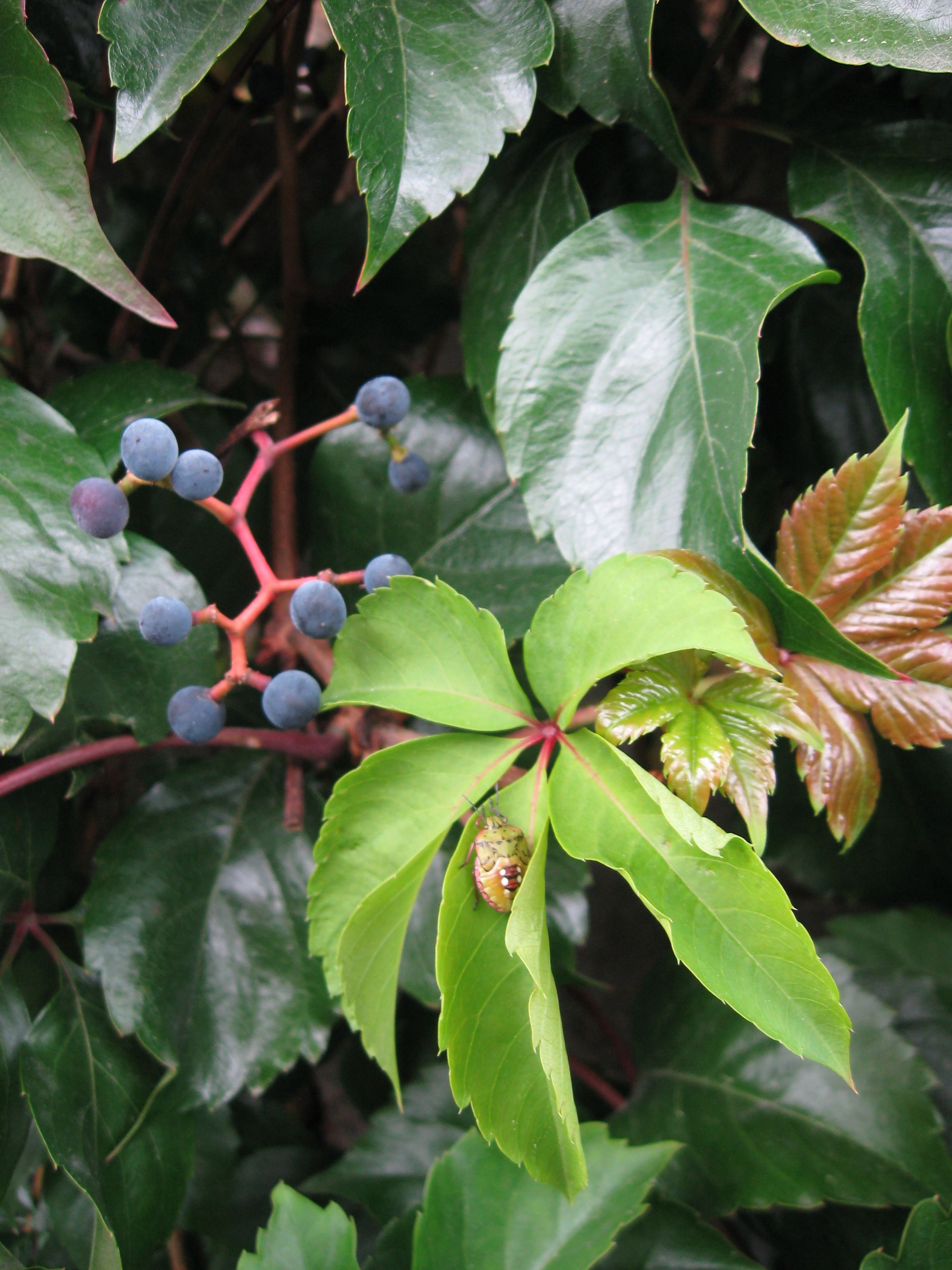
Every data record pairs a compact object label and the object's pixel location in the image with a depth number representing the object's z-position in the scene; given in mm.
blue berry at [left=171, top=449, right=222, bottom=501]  330
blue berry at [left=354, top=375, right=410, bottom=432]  344
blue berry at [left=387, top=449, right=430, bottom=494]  356
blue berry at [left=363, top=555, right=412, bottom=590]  339
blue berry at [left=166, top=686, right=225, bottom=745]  338
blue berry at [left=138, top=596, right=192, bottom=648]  329
